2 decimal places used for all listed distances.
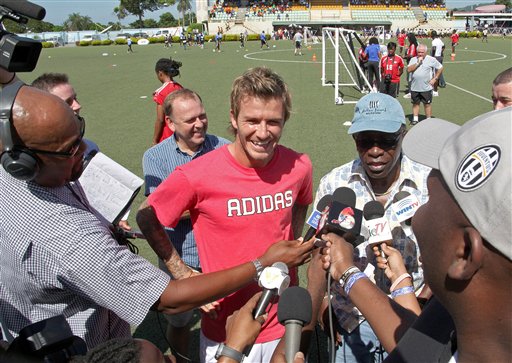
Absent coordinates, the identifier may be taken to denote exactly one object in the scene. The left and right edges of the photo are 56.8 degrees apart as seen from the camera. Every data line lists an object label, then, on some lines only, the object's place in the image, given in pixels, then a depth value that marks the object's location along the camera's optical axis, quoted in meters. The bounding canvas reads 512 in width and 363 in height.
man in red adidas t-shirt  2.65
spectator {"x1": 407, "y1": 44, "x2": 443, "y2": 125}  11.72
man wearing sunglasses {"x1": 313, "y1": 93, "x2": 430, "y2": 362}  2.62
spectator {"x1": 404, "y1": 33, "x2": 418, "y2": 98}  16.30
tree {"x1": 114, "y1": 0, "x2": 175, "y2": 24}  112.40
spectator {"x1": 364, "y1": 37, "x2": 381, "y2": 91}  16.52
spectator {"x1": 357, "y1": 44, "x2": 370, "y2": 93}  16.54
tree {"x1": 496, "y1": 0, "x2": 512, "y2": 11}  119.16
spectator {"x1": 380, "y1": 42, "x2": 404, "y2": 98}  13.80
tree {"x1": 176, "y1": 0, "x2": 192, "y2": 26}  114.94
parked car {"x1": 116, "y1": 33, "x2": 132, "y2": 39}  65.62
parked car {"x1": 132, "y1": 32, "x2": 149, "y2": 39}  67.38
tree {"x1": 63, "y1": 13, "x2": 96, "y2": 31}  117.62
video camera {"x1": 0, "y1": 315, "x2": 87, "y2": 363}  1.39
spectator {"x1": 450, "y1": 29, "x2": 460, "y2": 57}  31.23
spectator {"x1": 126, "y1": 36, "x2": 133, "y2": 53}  43.34
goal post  15.20
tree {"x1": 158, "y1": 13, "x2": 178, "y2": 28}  121.81
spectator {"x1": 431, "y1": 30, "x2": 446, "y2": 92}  17.72
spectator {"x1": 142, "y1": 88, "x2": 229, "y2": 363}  3.60
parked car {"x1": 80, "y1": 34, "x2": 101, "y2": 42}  65.75
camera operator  1.72
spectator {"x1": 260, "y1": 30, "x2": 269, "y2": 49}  42.22
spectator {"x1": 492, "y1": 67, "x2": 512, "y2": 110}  4.13
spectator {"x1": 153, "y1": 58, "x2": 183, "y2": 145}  6.94
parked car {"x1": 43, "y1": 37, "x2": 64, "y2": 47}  61.26
